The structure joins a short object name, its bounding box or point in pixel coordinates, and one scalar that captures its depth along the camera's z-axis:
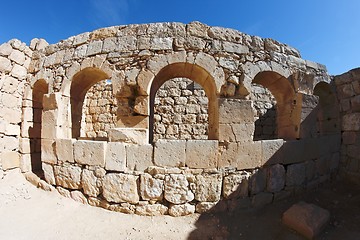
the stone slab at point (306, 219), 2.85
